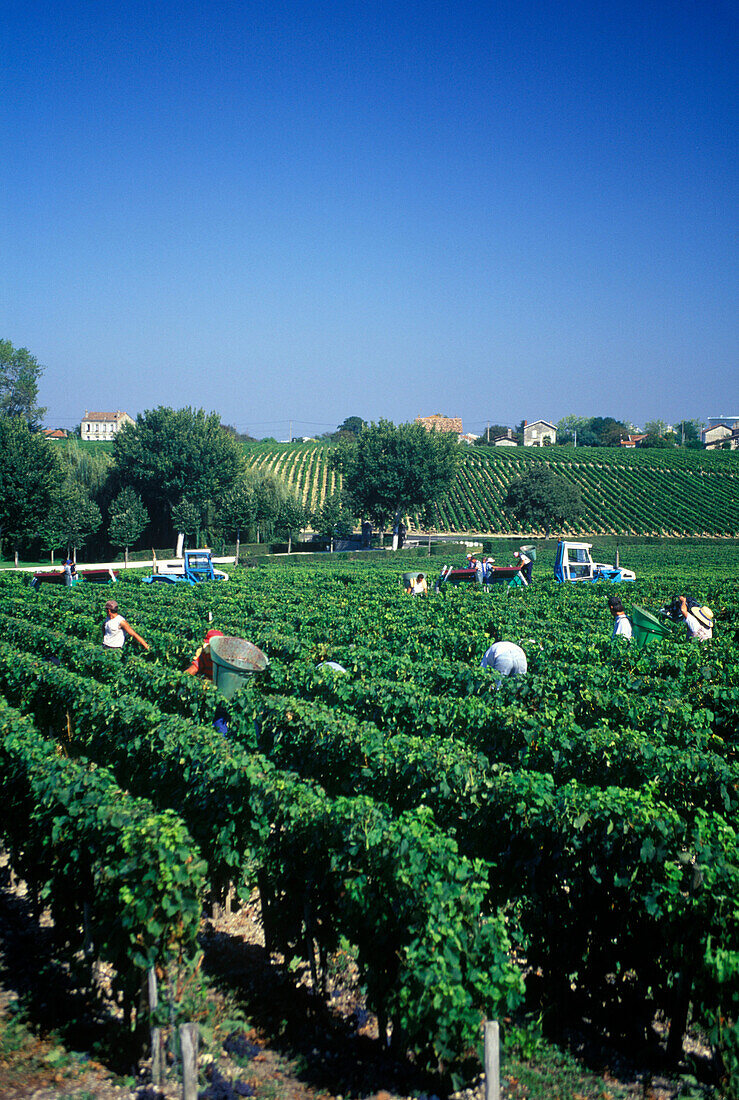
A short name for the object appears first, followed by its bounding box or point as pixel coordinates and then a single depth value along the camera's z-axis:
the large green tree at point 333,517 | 67.44
